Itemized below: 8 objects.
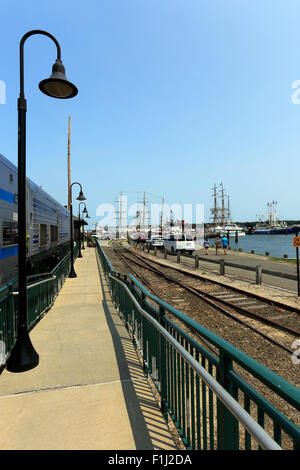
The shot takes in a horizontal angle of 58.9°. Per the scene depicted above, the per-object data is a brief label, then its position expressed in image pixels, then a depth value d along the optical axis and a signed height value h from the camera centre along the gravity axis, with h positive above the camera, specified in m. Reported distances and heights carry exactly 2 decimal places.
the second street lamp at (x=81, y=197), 18.52 +2.53
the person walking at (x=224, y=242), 29.81 -1.11
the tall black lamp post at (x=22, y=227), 4.27 +0.10
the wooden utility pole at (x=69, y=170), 27.77 +6.62
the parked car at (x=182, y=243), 28.73 -1.15
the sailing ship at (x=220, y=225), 104.33 +4.77
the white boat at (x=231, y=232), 127.12 +0.10
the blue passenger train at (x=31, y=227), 6.78 +0.25
